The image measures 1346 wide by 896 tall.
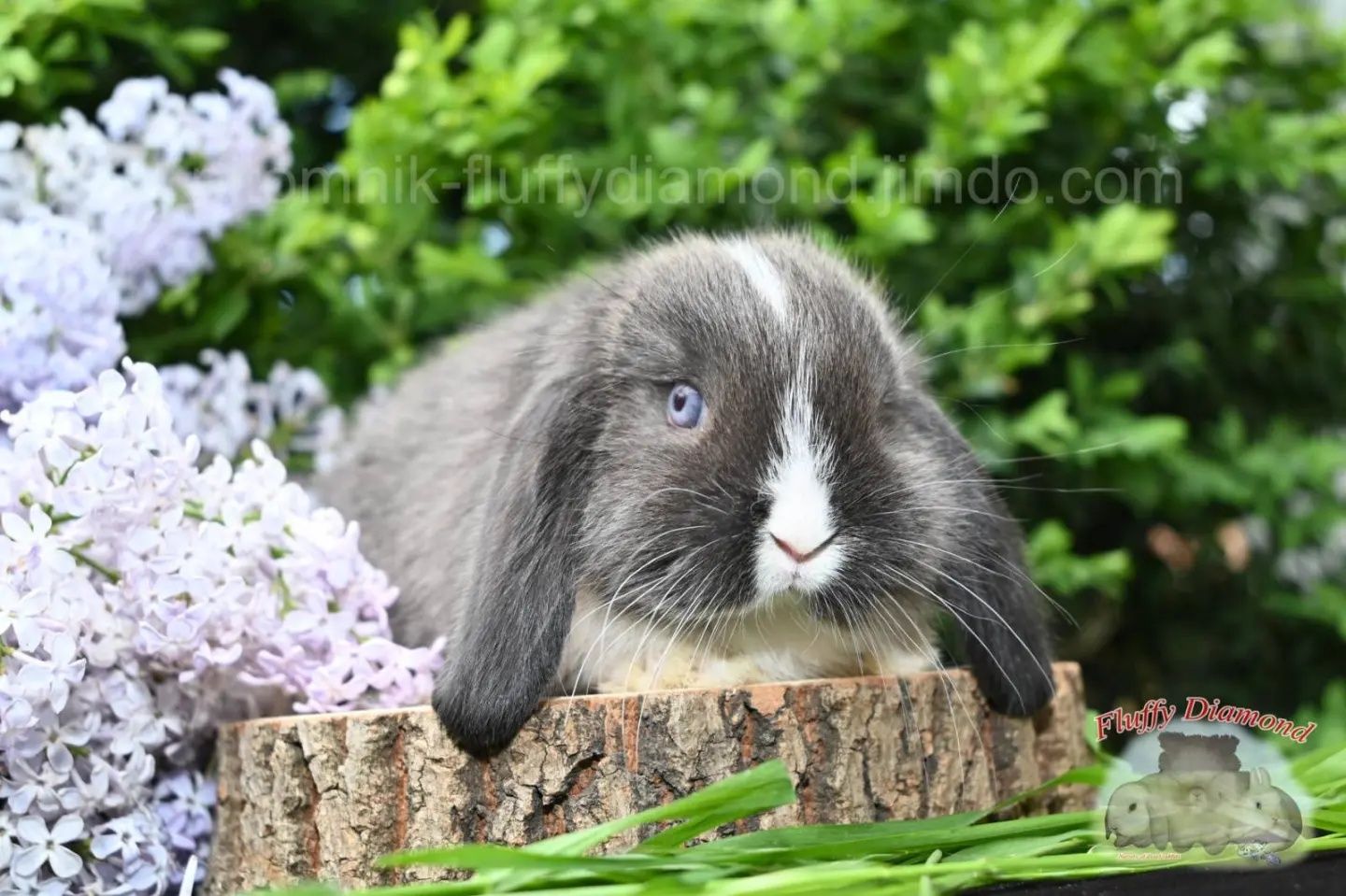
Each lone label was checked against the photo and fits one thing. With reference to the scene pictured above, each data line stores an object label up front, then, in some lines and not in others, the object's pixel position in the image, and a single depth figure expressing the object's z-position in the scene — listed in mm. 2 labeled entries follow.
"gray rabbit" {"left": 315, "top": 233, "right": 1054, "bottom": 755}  759
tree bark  761
